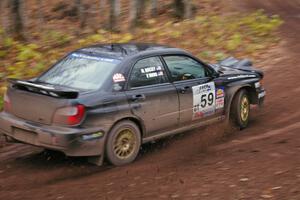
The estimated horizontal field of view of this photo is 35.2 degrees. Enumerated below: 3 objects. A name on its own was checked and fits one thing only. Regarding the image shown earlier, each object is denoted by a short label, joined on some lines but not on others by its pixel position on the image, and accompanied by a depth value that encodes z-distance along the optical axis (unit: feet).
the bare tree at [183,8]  68.20
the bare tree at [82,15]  66.39
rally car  20.35
